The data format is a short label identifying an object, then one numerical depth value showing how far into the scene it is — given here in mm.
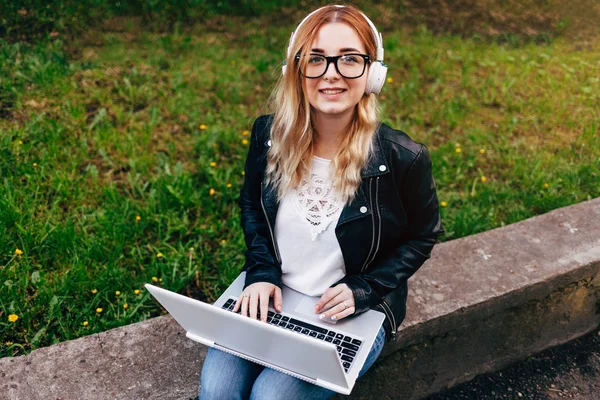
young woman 2027
